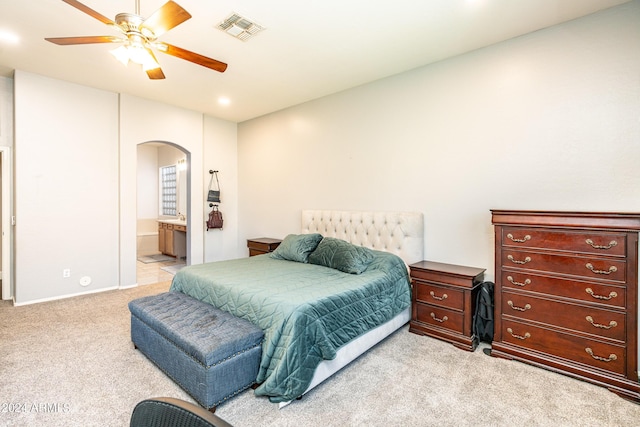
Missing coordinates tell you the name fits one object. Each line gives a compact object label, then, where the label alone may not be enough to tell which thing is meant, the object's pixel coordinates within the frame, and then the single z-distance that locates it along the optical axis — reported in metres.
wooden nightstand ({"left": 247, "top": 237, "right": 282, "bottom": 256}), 5.05
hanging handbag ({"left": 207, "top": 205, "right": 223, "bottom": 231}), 5.70
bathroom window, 8.12
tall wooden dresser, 2.22
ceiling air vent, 2.75
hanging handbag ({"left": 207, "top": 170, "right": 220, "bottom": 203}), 5.72
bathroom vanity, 7.06
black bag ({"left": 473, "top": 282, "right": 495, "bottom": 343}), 2.95
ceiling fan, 2.01
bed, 2.11
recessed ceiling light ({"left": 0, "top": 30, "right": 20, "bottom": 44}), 3.01
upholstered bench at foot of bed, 1.98
